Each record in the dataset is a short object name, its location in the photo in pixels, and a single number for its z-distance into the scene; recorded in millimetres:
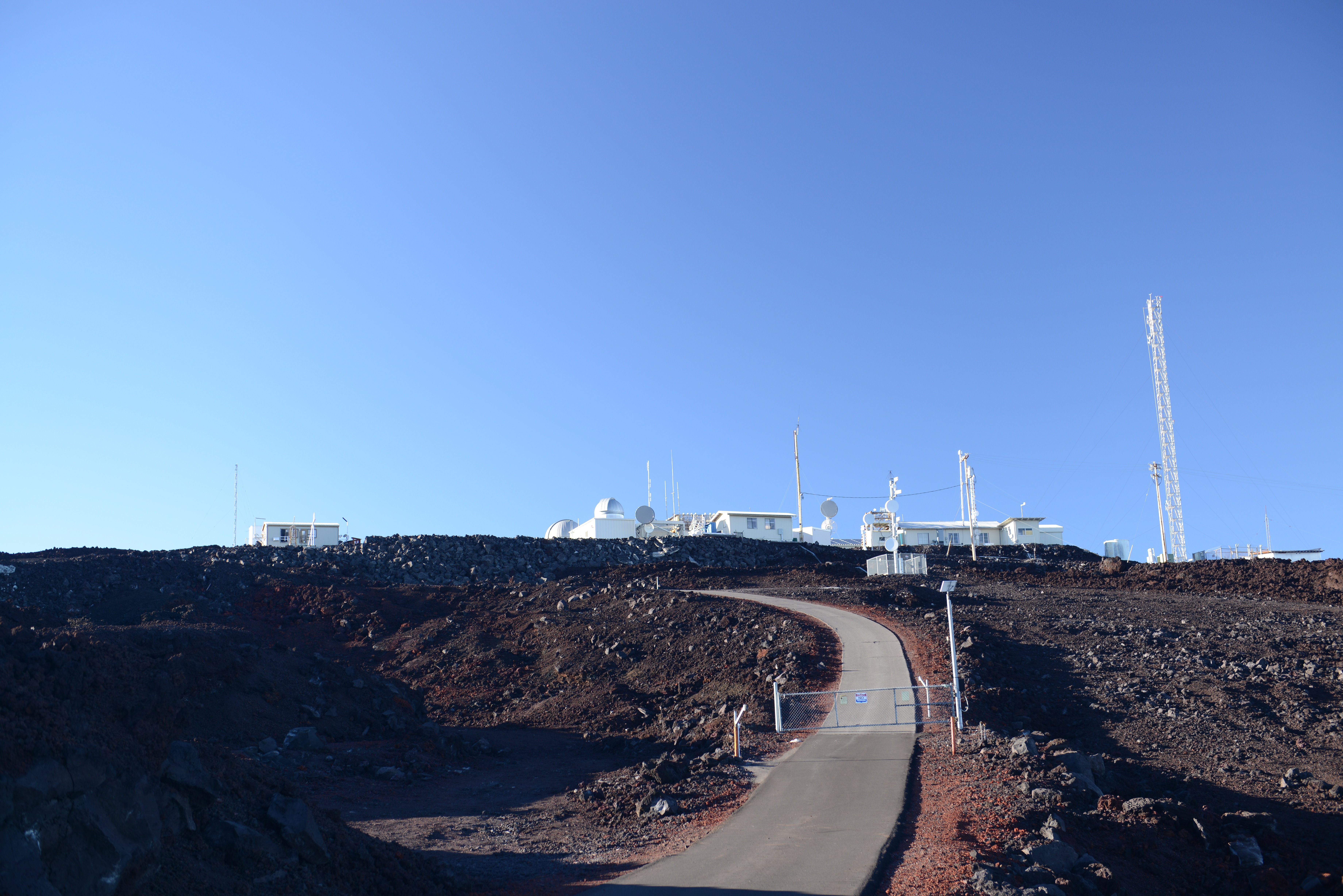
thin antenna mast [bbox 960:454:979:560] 66062
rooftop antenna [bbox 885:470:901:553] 60156
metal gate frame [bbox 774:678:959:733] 19484
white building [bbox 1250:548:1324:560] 65250
